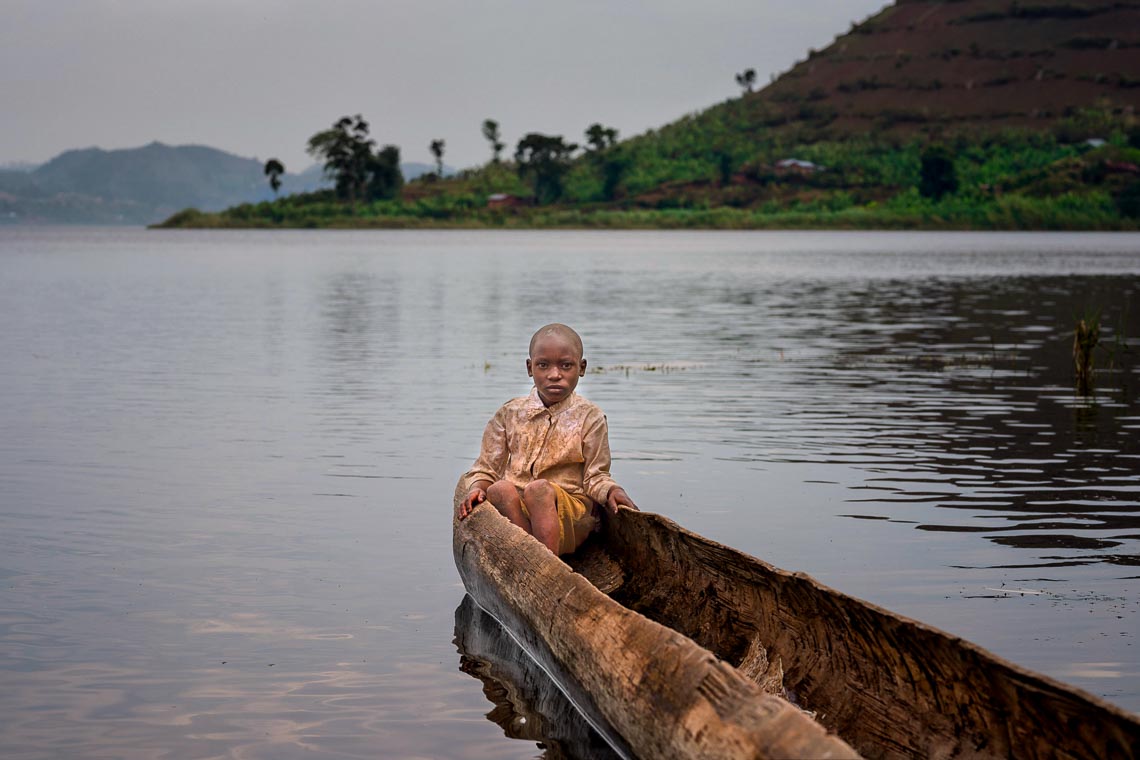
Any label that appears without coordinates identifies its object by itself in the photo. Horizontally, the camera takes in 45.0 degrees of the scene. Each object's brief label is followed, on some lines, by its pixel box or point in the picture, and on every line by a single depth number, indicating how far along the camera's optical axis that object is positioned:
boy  6.96
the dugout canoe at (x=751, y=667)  3.84
